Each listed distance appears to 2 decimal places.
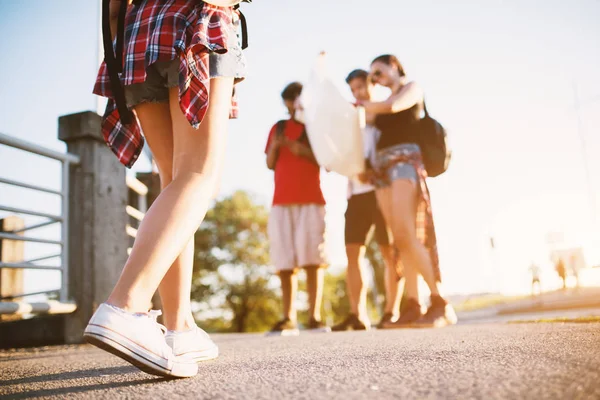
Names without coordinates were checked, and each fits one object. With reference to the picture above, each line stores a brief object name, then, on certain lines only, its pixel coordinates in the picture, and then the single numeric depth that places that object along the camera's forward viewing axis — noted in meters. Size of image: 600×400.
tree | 32.16
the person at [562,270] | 17.80
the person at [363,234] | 4.38
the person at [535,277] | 14.82
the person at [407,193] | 3.53
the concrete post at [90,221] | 3.75
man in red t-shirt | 4.52
